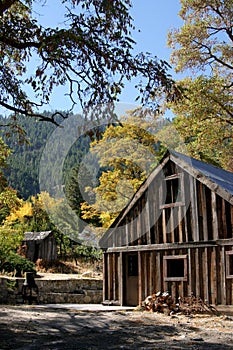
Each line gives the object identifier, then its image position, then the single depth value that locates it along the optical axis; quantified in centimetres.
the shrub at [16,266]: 2469
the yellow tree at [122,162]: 2558
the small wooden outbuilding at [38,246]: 3569
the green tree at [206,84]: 2494
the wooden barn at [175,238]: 1399
